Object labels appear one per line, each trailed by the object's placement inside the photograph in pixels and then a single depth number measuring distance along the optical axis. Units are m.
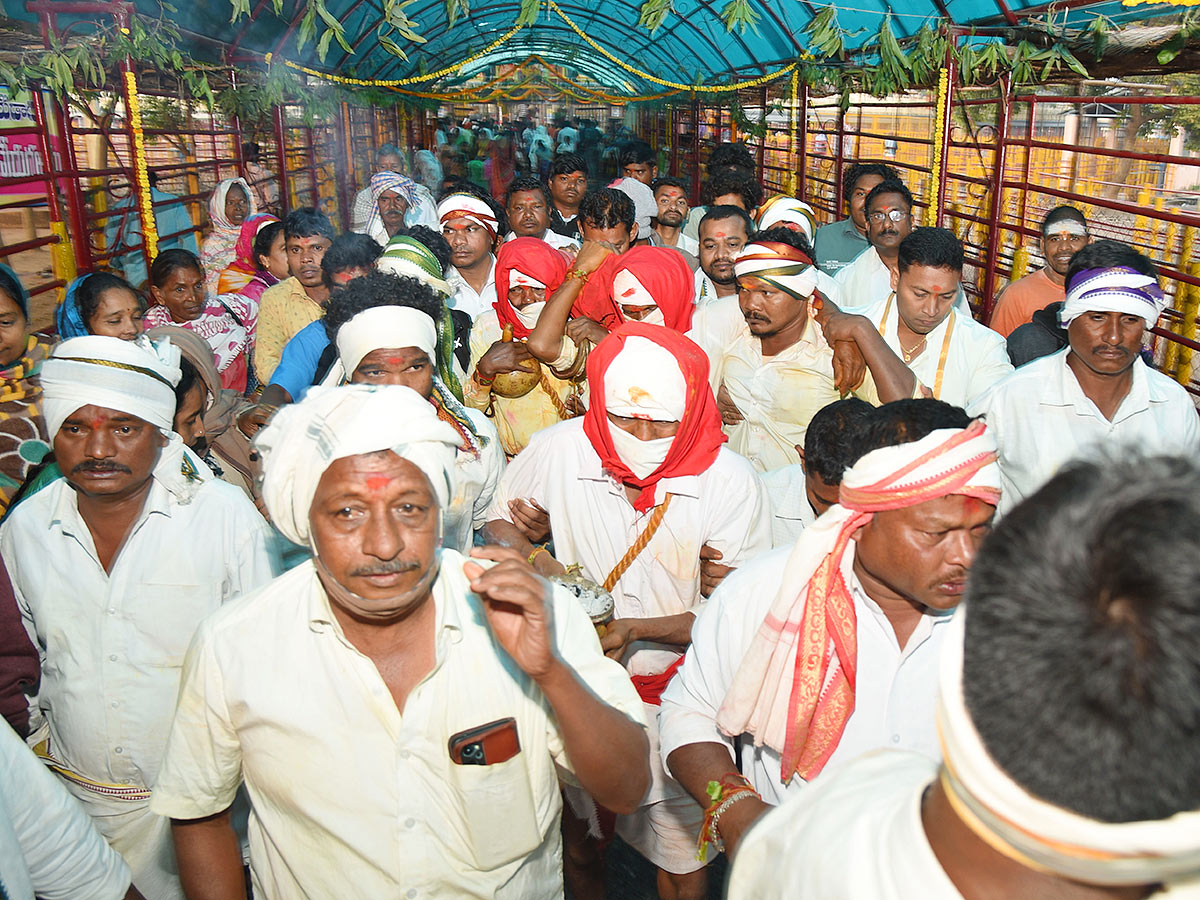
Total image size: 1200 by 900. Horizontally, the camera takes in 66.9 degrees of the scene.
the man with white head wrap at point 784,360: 3.81
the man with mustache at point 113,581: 2.45
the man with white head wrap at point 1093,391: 3.54
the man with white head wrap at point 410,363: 3.04
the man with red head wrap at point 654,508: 2.85
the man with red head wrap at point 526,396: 4.11
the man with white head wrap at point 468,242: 5.72
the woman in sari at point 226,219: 7.95
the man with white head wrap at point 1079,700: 0.79
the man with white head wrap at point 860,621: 1.87
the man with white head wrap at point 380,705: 1.71
